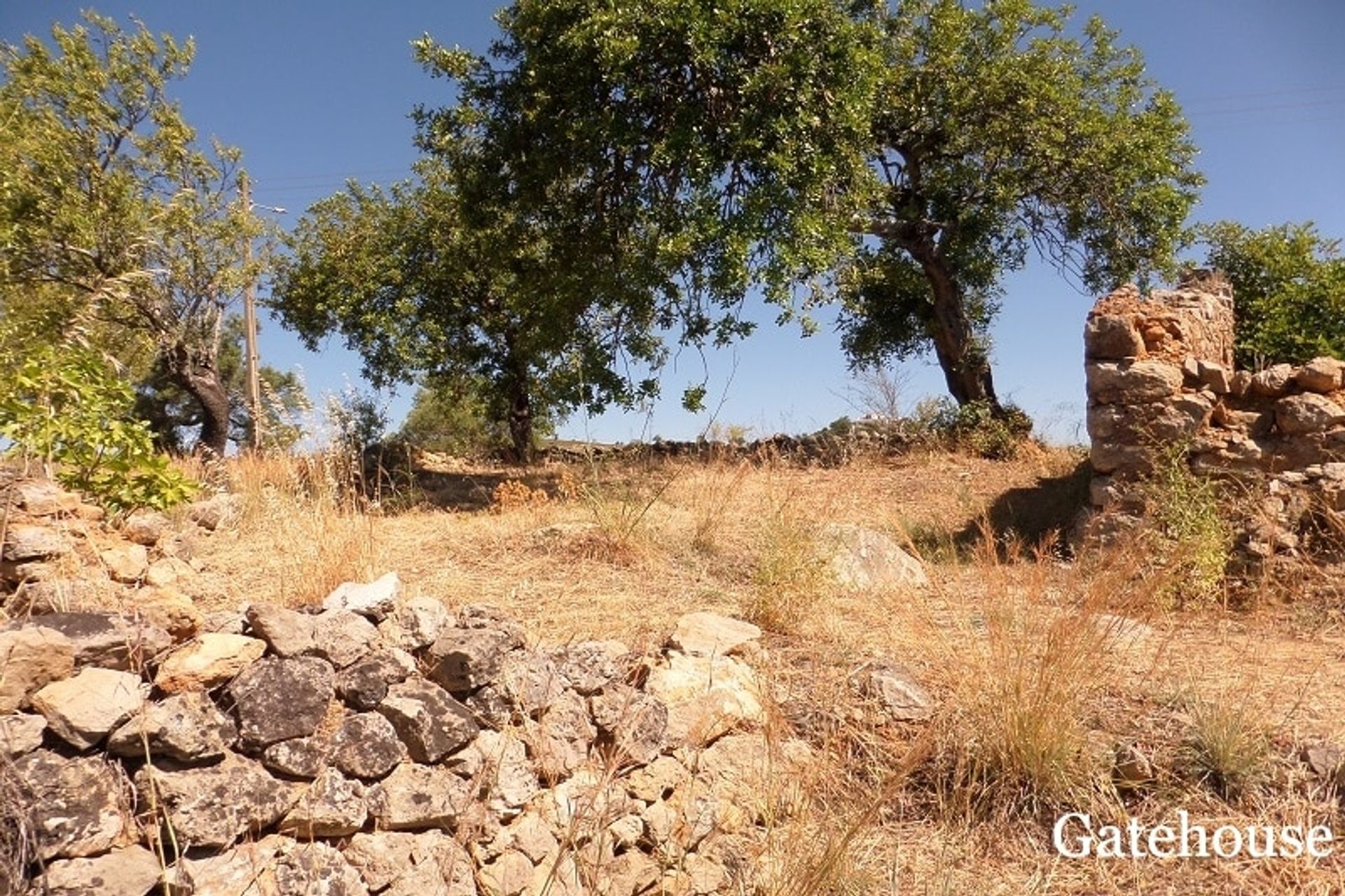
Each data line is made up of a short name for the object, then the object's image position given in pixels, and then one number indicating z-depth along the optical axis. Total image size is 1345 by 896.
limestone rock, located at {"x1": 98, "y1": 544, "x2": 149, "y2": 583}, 3.34
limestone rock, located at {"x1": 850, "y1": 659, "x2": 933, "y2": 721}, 3.43
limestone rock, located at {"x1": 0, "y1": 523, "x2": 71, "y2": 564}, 3.16
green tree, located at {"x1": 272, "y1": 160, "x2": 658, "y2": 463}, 11.23
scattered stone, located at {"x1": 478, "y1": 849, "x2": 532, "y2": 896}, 2.57
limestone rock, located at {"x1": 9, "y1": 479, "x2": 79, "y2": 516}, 3.41
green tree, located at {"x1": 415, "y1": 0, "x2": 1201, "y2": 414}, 7.41
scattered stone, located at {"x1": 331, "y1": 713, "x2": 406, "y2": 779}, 2.47
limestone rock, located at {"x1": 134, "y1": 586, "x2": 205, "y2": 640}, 2.52
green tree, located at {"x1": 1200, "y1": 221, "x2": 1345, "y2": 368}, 8.58
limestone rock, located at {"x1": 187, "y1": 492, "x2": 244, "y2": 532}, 5.20
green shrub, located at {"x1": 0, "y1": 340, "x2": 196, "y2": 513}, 3.70
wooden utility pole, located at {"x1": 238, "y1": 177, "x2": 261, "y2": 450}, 12.52
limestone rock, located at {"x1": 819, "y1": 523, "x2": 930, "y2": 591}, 5.19
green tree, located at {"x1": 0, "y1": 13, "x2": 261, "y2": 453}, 9.62
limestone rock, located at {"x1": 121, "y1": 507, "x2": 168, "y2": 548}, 3.86
